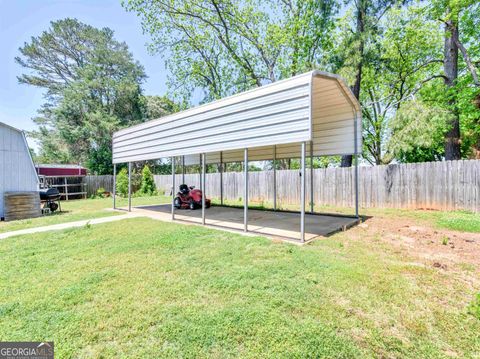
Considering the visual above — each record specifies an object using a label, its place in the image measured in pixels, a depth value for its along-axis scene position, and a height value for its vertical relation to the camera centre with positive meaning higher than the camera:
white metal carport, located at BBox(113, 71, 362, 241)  4.98 +1.42
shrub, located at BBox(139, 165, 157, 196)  18.06 -0.58
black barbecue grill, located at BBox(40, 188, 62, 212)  10.22 -0.81
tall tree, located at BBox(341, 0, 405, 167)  10.98 +6.54
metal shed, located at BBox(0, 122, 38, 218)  9.09 +0.55
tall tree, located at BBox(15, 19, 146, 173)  21.45 +8.28
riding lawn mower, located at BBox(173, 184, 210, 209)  10.23 -0.94
